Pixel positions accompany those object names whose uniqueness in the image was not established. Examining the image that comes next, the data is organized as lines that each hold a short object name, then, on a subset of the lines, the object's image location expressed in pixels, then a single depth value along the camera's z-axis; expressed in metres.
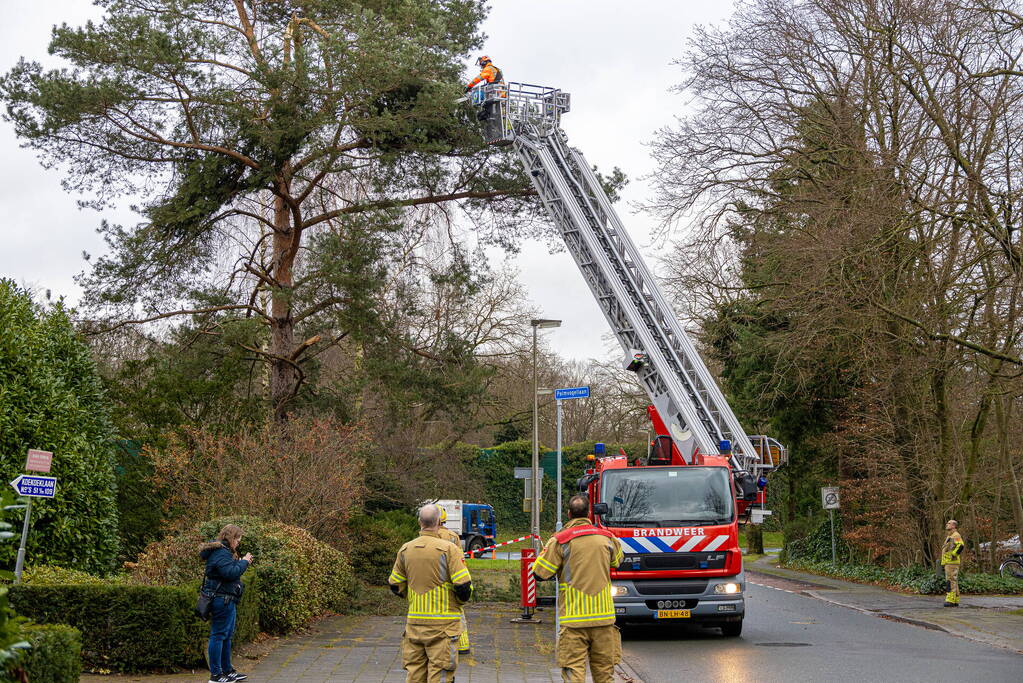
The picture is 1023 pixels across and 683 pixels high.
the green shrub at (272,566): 13.26
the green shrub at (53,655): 7.16
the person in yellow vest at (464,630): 10.07
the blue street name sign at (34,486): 12.05
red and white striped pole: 17.66
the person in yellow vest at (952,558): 19.83
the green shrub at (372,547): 22.91
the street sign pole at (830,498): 28.69
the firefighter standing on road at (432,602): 8.62
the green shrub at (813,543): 31.92
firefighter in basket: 22.19
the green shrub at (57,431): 14.22
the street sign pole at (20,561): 11.37
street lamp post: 24.90
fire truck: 14.95
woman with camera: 10.45
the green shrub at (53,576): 11.93
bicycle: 24.22
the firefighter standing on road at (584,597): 8.66
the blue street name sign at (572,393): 18.42
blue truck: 40.78
